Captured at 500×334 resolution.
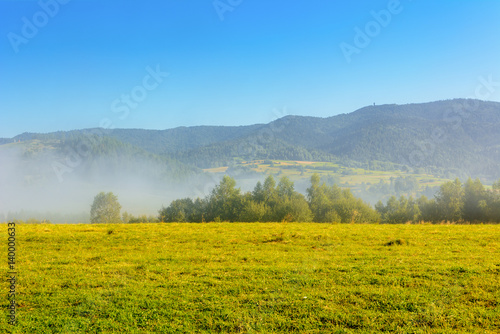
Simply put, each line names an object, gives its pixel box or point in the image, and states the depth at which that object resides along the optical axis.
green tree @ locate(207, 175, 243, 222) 74.62
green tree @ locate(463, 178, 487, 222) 69.81
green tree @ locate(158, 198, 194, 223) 86.46
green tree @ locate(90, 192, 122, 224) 113.12
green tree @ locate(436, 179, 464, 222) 71.69
